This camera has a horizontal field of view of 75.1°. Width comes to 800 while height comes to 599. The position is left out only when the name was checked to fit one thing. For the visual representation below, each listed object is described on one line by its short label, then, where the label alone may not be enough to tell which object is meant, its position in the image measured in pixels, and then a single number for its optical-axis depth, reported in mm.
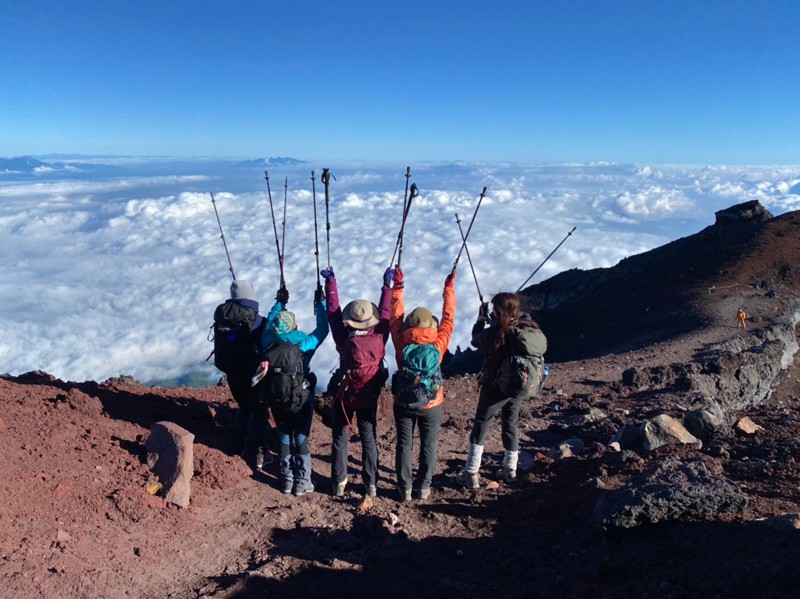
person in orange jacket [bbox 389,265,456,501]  4895
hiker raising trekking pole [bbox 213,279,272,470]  5406
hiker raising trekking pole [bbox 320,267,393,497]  4930
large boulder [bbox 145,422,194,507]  4838
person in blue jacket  5109
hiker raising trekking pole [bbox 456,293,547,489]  5070
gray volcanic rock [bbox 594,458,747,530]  3730
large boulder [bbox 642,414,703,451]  5734
